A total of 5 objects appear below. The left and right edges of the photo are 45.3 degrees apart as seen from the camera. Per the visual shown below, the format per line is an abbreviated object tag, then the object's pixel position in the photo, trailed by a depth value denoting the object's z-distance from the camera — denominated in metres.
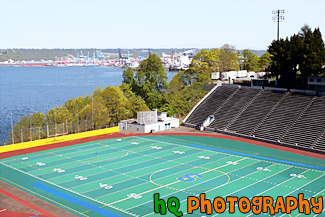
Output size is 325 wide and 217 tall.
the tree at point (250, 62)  100.69
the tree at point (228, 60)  99.06
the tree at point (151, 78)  79.44
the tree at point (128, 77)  82.69
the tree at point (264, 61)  100.00
